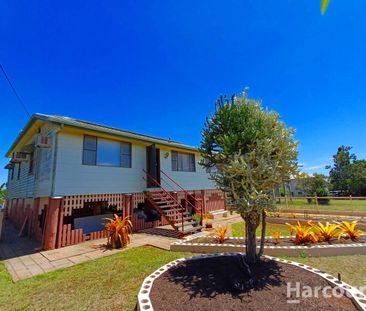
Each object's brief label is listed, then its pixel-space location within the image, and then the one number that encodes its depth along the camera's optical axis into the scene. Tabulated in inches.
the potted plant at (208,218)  384.0
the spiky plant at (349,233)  258.4
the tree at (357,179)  1396.4
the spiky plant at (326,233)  250.7
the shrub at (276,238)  253.7
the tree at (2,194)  1380.9
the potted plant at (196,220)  369.8
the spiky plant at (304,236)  242.5
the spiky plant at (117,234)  287.9
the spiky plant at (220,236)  263.1
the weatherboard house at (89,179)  320.8
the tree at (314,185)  1090.7
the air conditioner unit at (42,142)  322.3
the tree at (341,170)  1530.5
